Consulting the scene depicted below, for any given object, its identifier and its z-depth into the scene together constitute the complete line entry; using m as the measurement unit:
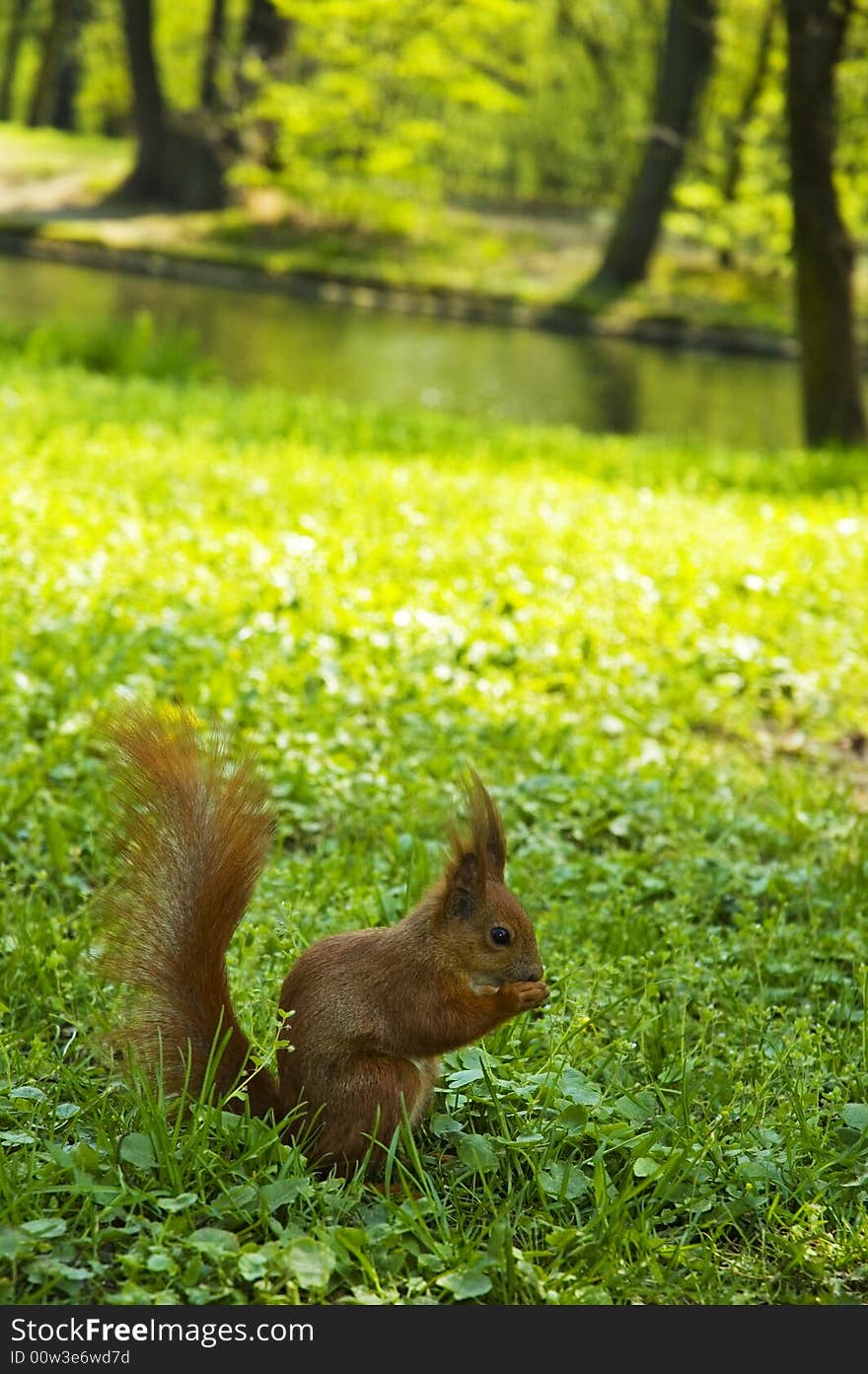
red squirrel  2.02
